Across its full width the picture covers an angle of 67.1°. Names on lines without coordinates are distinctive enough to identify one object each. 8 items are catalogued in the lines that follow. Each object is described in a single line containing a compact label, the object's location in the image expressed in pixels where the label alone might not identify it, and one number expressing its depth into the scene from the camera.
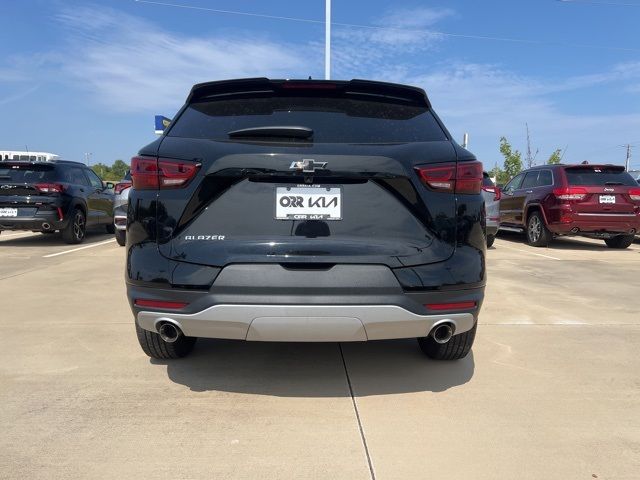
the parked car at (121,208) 8.43
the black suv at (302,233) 2.35
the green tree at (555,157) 32.75
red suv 8.98
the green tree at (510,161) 33.91
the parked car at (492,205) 8.80
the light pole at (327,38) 16.20
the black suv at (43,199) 8.80
